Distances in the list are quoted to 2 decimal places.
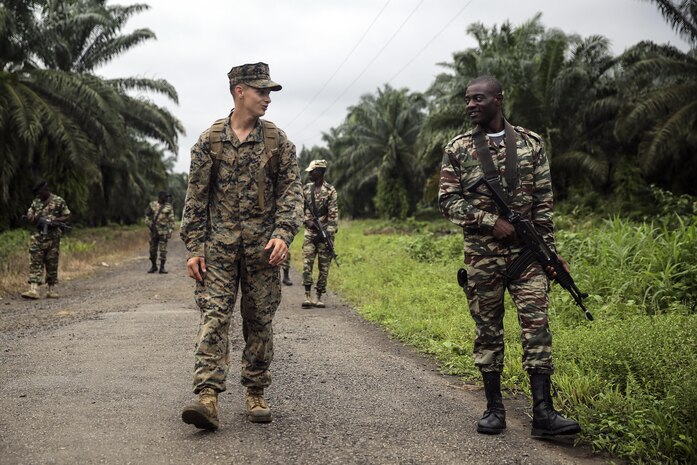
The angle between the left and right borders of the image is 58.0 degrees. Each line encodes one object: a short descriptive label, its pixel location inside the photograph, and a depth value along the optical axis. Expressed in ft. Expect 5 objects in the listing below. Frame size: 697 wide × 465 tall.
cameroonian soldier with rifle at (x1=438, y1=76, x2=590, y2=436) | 11.75
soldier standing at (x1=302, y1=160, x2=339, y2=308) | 30.12
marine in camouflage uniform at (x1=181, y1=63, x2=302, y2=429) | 12.02
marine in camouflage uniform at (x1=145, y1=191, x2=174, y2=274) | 48.47
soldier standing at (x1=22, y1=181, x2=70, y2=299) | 33.06
